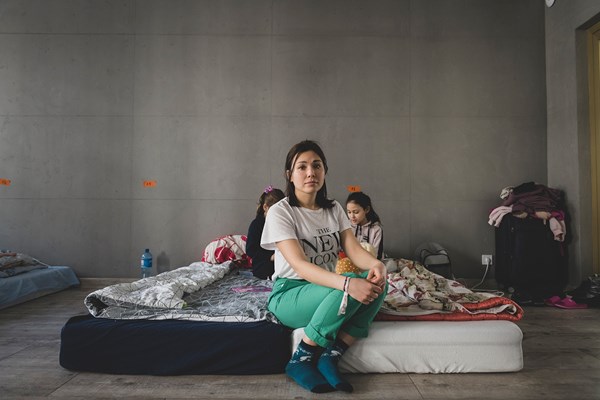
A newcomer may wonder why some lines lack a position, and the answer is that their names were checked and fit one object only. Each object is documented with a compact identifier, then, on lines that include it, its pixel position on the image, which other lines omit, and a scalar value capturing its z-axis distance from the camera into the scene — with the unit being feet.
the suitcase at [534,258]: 11.78
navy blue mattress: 5.82
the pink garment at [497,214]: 12.72
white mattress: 5.87
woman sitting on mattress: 5.24
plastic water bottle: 13.39
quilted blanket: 6.27
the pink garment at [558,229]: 11.96
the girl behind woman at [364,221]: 11.02
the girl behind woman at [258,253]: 9.05
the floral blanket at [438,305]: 6.33
